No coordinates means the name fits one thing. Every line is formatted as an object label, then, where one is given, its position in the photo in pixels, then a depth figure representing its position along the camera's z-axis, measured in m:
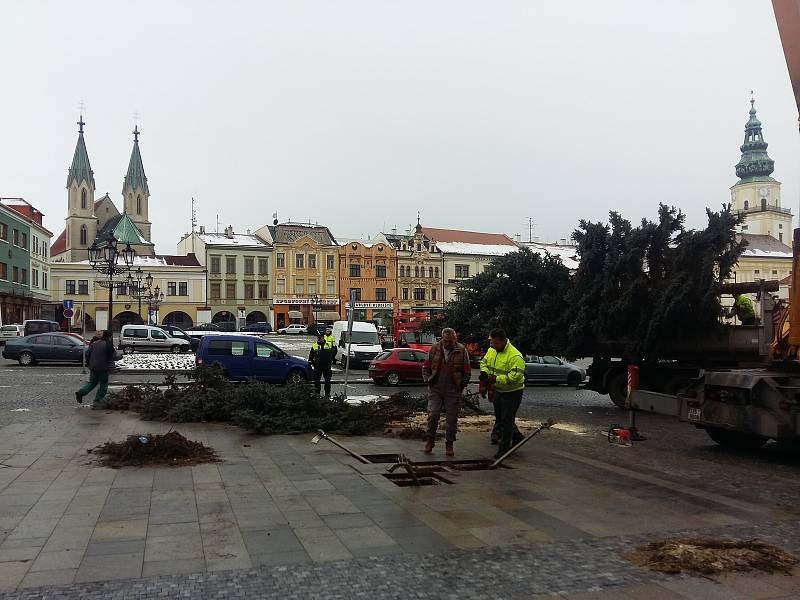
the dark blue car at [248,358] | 21.19
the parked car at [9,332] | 44.19
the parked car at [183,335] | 41.19
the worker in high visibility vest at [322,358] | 18.83
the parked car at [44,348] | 27.52
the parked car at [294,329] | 71.19
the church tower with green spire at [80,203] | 94.88
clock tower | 90.81
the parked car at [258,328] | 68.97
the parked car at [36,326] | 43.54
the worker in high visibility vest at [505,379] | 9.58
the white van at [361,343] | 30.73
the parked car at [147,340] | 39.34
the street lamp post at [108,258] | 24.03
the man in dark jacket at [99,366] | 14.50
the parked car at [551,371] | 24.69
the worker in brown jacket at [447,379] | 9.46
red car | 23.64
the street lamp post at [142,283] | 44.03
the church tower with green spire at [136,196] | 105.12
